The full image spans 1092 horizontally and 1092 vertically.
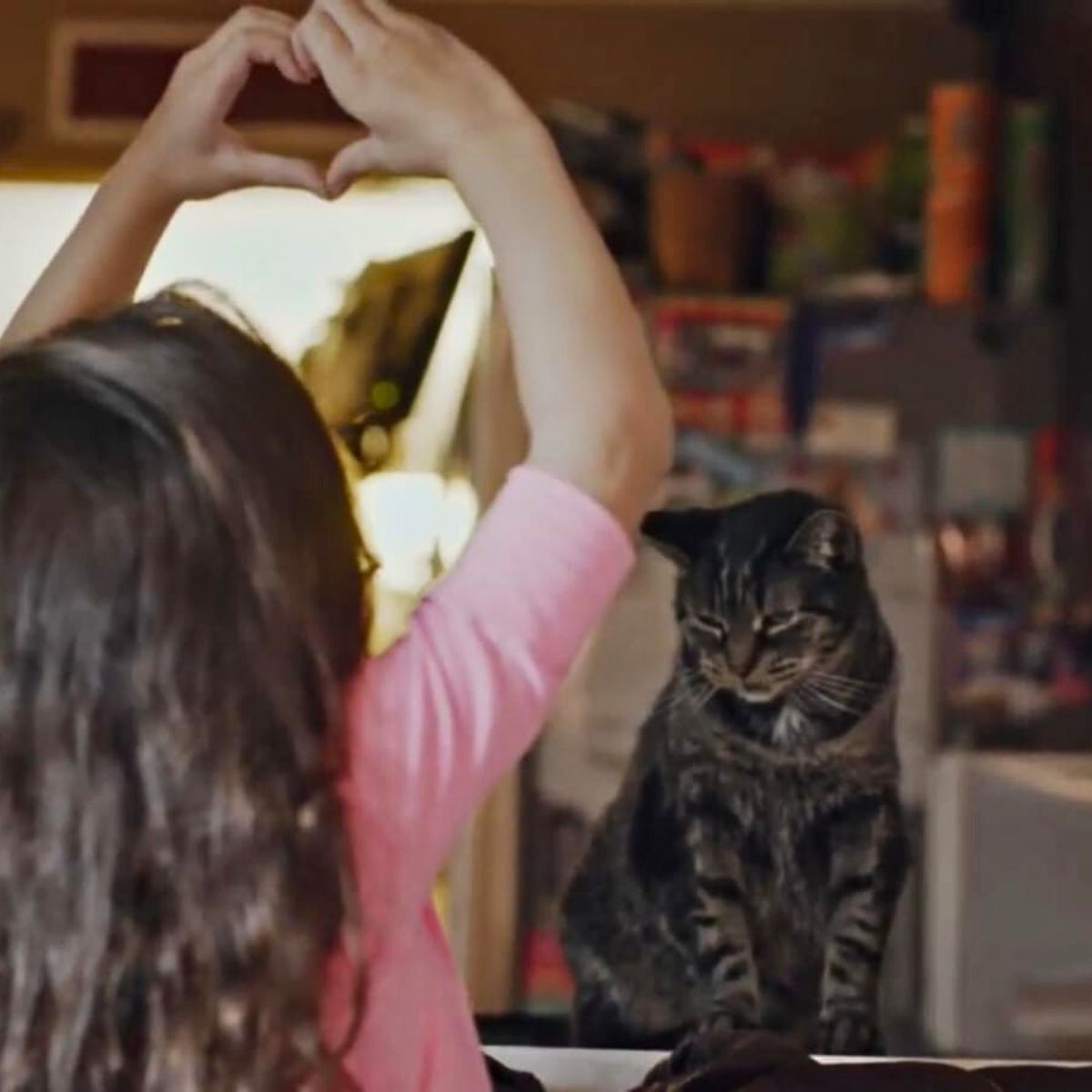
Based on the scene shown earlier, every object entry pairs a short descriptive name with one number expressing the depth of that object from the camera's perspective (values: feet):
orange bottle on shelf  11.56
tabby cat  8.47
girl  6.90
